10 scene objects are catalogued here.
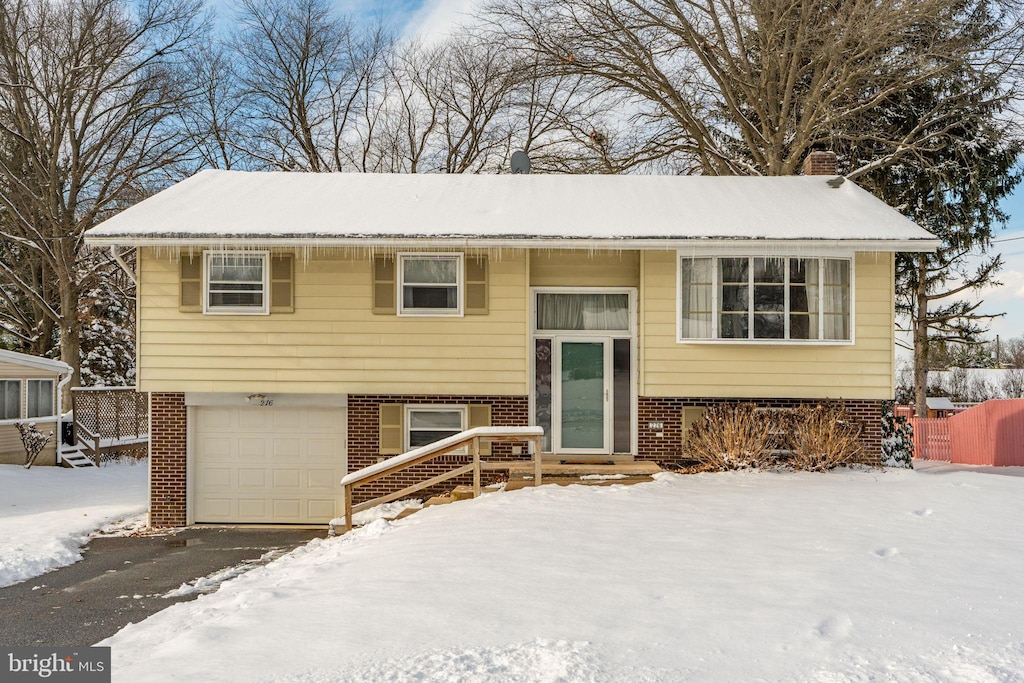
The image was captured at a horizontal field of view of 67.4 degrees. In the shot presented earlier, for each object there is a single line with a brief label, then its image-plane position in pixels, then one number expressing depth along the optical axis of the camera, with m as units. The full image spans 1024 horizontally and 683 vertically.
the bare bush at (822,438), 11.68
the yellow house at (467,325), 11.88
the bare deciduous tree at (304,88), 28.12
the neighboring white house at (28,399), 20.22
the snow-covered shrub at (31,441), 20.28
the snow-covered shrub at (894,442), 14.19
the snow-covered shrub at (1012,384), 39.91
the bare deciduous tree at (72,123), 23.39
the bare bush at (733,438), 11.61
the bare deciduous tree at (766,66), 18.84
